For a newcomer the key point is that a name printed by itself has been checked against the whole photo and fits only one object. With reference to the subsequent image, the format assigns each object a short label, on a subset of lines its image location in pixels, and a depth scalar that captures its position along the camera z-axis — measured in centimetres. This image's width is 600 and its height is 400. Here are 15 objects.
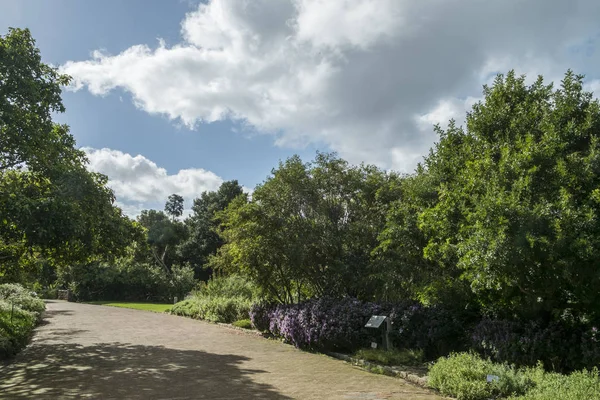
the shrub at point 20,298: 2293
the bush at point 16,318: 1221
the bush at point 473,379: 723
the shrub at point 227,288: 2506
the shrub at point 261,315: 1694
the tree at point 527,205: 771
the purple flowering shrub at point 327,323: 1220
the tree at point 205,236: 5400
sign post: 1098
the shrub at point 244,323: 1945
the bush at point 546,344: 821
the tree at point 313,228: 1506
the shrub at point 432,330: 1041
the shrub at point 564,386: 614
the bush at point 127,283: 4566
